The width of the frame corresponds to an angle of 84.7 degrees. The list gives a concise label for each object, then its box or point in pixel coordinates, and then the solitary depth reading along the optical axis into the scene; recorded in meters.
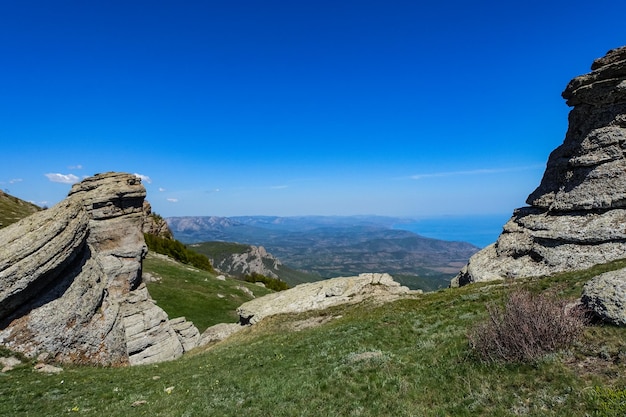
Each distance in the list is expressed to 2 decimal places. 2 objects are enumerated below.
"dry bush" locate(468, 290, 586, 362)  14.73
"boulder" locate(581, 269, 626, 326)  15.25
